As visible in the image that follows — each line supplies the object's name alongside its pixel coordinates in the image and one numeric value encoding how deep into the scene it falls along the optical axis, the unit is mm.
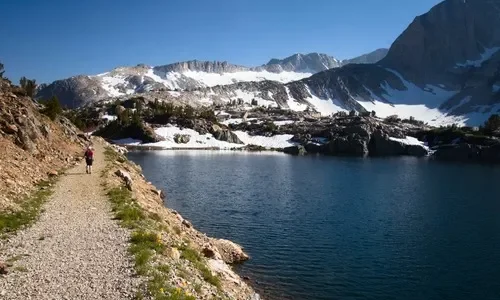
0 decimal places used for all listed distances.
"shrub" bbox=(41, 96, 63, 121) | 72375
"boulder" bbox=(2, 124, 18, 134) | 42125
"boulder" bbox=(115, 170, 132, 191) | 43222
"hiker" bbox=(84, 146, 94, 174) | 48188
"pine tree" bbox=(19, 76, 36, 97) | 88069
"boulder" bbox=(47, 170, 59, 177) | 42728
